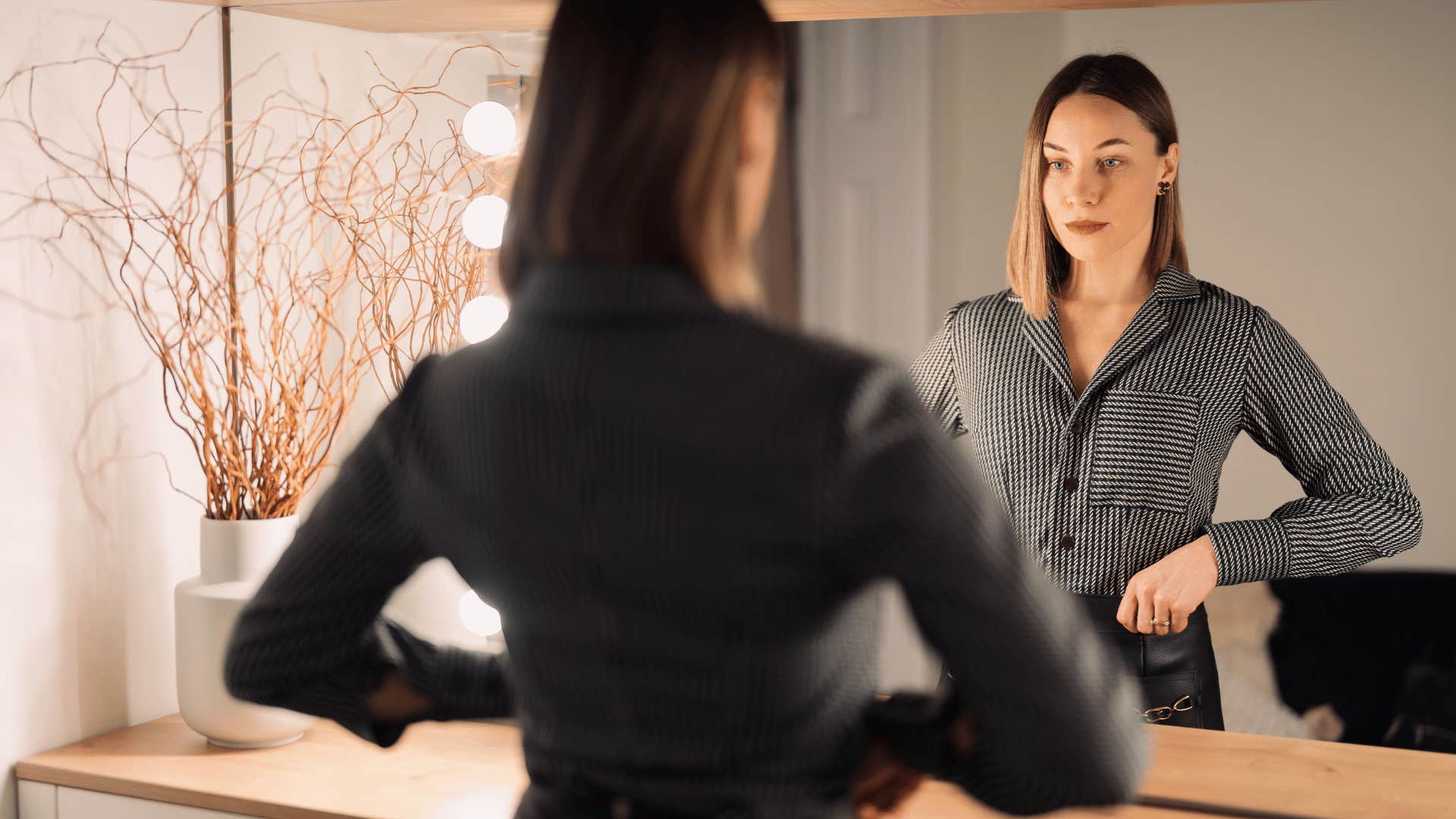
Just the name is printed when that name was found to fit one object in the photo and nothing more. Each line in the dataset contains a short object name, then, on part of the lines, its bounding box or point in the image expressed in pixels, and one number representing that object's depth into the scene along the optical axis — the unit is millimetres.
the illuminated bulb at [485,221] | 1555
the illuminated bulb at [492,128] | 1545
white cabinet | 1392
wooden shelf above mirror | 1301
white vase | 1479
